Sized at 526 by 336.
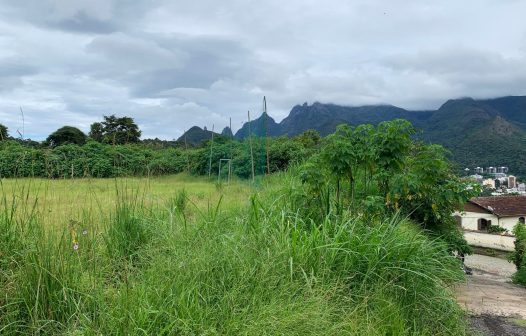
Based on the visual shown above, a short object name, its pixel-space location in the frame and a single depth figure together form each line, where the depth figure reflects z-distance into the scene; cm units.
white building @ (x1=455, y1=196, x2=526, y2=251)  3694
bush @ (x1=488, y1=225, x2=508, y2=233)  3494
